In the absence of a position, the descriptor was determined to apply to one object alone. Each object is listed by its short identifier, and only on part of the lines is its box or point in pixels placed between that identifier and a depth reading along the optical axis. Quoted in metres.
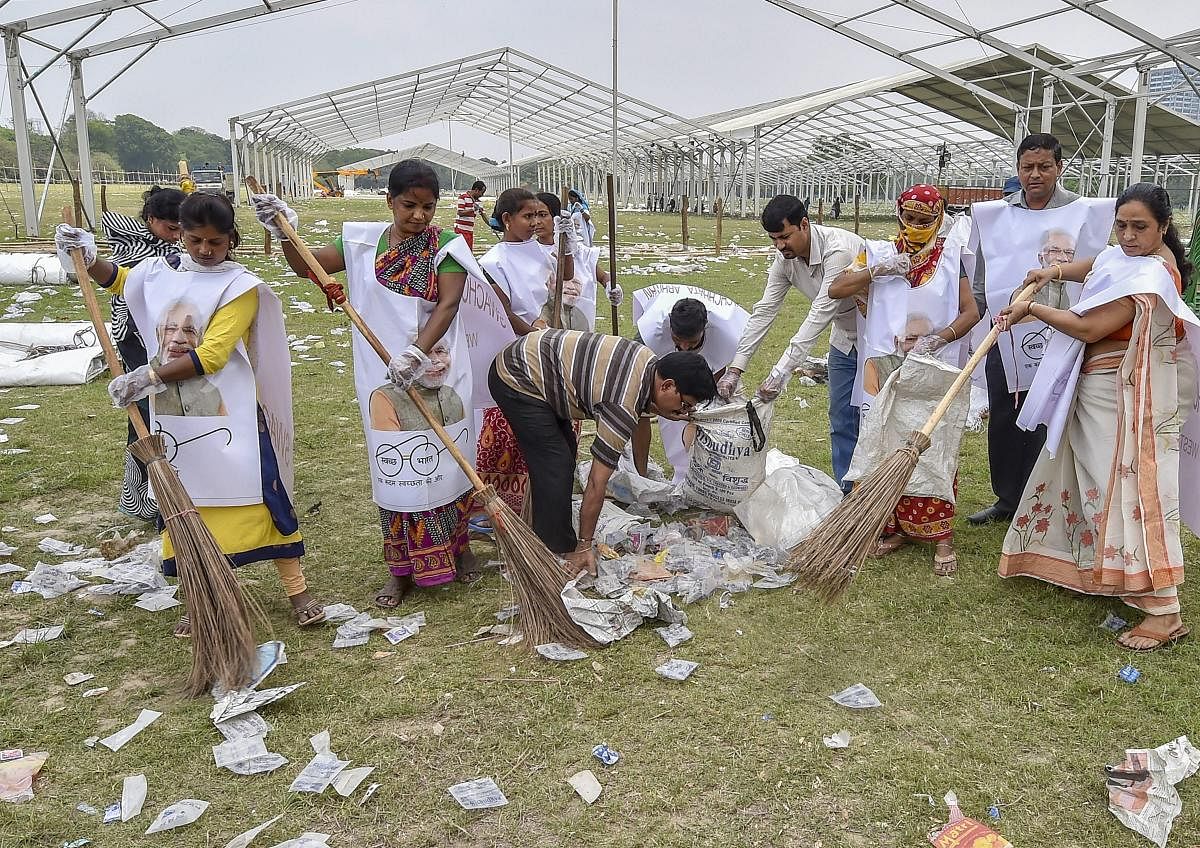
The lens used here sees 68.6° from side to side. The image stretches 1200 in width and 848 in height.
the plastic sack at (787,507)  4.41
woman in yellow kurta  3.26
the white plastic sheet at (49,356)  7.37
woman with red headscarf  4.13
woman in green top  3.55
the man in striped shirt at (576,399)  3.57
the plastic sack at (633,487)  4.94
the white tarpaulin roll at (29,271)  11.48
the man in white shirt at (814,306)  4.32
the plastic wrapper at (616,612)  3.51
